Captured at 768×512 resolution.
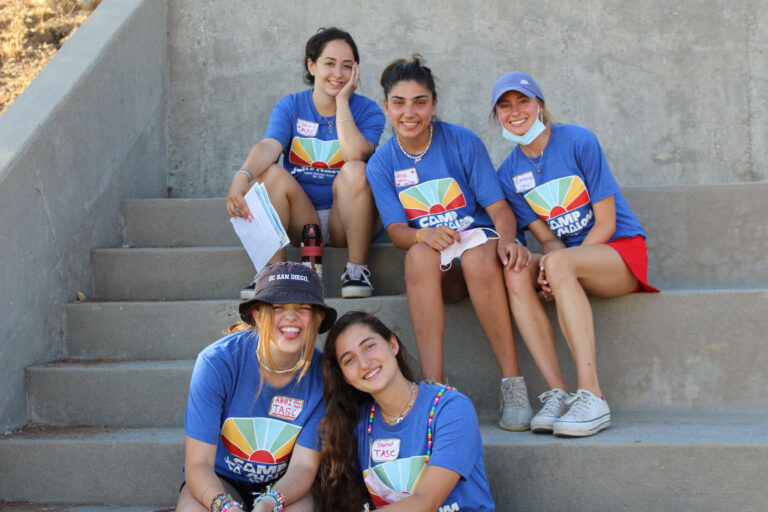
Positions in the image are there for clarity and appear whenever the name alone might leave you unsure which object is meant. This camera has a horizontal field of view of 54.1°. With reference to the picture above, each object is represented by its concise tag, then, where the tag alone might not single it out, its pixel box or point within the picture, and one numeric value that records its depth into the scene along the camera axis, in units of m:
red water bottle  3.26
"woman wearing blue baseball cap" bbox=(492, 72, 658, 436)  2.69
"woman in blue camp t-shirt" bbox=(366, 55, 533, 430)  2.79
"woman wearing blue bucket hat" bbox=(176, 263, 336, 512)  2.24
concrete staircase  2.48
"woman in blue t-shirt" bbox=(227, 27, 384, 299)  3.25
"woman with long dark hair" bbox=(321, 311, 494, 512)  2.16
